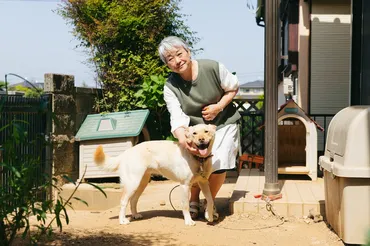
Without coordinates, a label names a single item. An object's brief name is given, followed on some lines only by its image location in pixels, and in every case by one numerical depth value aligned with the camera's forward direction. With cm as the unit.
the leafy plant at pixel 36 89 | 282
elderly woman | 451
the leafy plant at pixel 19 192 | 260
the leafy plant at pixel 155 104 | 767
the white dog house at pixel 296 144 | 658
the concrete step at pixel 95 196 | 669
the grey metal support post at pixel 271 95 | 500
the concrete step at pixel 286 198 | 476
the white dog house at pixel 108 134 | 727
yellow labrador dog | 438
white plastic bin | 348
